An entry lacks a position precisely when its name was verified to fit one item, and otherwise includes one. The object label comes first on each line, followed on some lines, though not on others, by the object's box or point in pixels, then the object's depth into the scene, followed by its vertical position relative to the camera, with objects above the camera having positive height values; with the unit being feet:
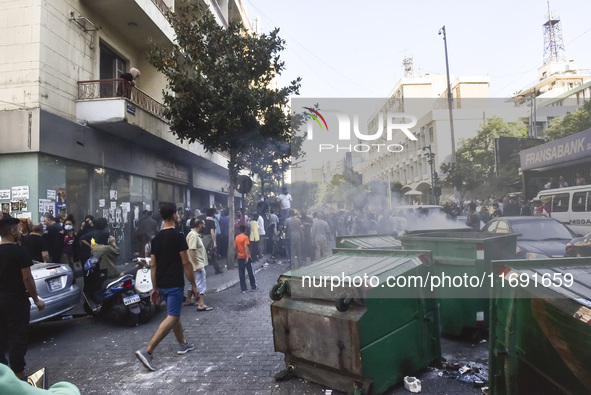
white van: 36.40 +0.00
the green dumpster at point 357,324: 10.27 -3.29
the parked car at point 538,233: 23.06 -1.79
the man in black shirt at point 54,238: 26.25 -1.06
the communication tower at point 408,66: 187.56 +73.49
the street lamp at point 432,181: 89.54 +6.72
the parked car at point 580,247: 21.45 -2.43
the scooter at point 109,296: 19.12 -3.94
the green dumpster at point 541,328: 7.36 -2.68
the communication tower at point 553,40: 262.67 +120.07
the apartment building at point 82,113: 27.43 +9.27
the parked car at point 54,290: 17.01 -3.24
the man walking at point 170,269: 14.26 -1.96
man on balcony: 35.22 +12.75
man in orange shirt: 26.14 -2.83
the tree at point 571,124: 83.01 +19.48
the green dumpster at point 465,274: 14.69 -2.57
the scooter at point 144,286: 19.66 -3.47
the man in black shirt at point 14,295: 12.01 -2.34
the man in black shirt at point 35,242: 19.53 -1.00
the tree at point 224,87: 32.73 +11.63
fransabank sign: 53.07 +8.76
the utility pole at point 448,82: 82.86 +28.38
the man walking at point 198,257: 22.68 -2.35
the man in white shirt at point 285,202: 44.37 +1.57
